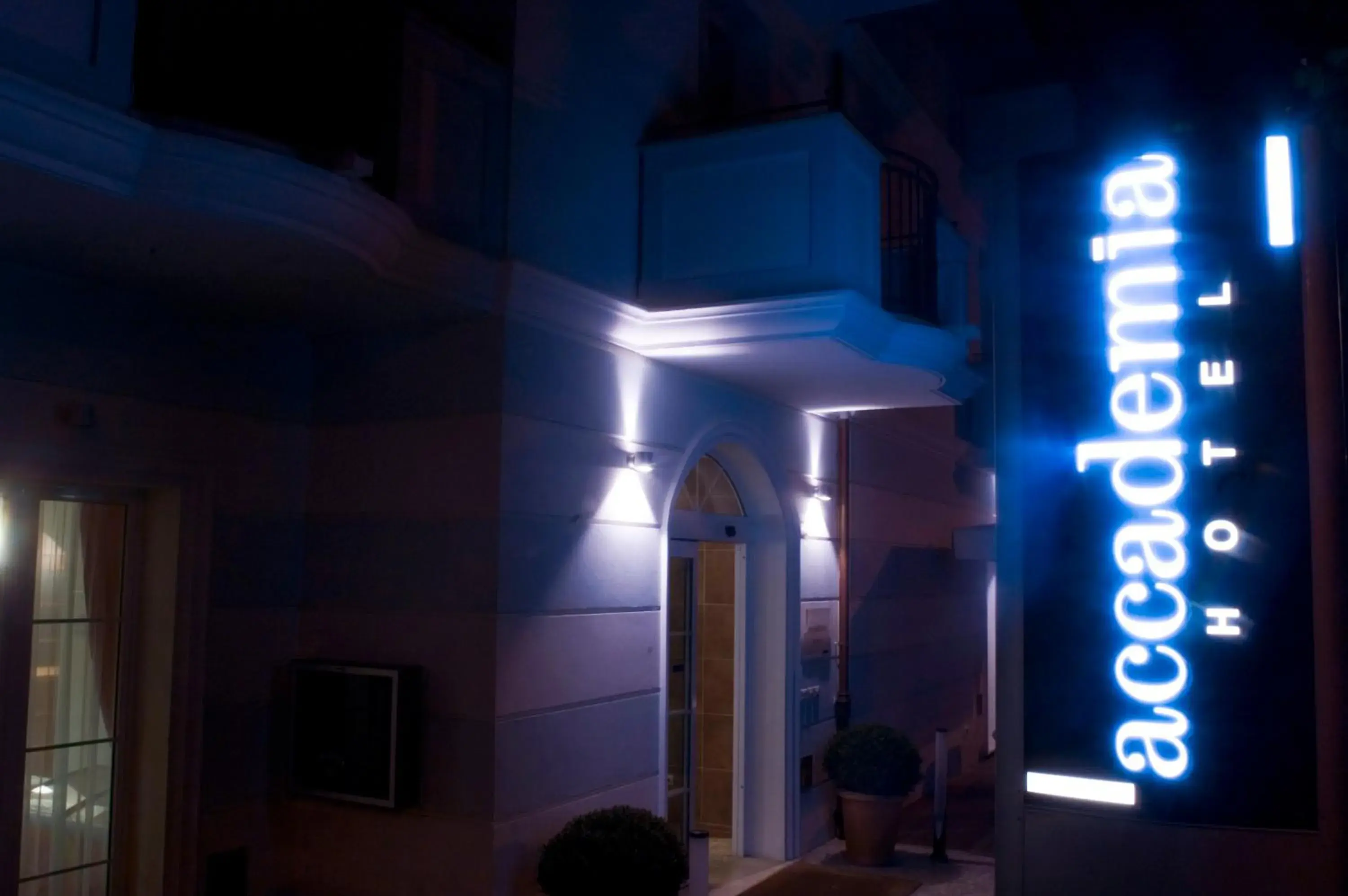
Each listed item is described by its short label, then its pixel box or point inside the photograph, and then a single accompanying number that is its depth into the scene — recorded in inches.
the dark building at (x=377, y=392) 189.0
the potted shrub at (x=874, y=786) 323.0
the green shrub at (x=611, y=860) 215.3
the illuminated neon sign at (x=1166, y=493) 140.5
